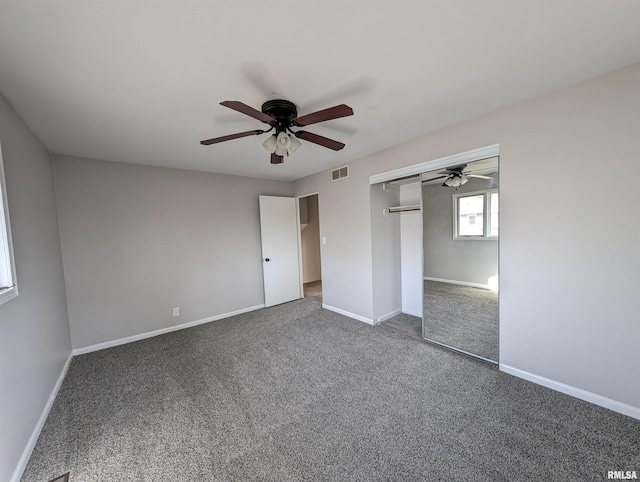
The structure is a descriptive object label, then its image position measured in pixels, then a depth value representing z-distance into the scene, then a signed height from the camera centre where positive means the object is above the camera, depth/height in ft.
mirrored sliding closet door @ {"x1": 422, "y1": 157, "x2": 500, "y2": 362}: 8.45 -1.41
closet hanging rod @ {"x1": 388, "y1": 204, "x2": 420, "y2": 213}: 11.97 +0.71
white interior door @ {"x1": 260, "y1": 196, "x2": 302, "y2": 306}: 14.84 -1.31
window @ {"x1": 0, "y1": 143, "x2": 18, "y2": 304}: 5.18 -0.25
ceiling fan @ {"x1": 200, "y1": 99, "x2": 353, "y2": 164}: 5.38 +2.47
